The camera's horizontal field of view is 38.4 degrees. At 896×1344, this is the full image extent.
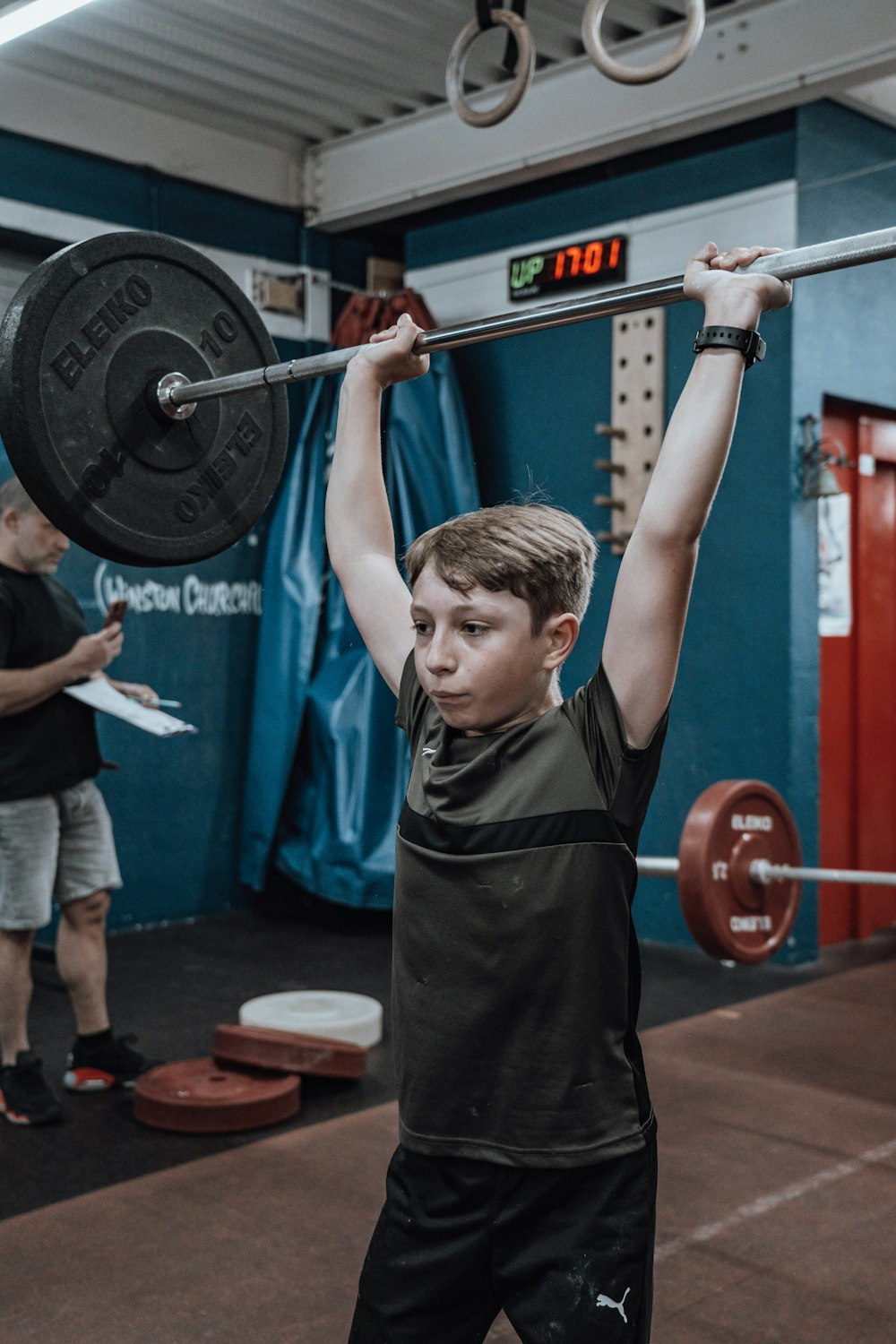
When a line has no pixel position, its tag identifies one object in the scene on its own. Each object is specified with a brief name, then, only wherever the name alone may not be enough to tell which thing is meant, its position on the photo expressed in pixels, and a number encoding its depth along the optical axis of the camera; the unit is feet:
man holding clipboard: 7.87
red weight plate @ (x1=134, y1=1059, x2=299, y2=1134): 7.66
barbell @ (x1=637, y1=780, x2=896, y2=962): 7.06
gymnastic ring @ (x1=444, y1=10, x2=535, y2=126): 7.42
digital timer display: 12.28
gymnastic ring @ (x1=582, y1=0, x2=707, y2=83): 6.99
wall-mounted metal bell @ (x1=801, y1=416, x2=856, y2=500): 11.42
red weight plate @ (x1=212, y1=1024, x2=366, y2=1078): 8.24
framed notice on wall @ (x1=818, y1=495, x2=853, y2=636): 12.03
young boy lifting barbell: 3.24
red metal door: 12.35
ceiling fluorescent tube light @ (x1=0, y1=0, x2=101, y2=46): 8.48
